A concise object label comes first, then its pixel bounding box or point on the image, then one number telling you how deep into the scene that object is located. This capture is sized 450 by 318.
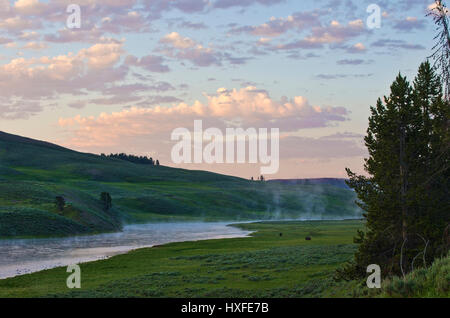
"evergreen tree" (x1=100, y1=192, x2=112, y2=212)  136.62
